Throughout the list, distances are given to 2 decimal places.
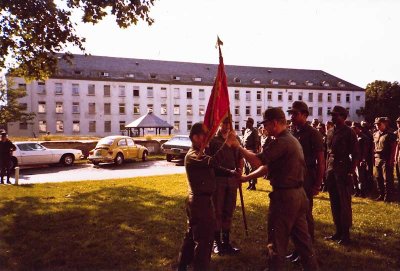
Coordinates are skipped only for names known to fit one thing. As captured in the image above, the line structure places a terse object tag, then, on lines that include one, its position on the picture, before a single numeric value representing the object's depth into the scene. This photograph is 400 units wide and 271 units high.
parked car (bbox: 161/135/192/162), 21.03
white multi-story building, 56.94
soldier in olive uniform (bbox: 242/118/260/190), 9.89
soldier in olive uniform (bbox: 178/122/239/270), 4.11
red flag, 4.35
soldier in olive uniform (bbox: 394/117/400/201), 8.82
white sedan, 17.83
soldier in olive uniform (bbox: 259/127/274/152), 13.26
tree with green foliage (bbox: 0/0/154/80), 10.08
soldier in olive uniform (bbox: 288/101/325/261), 5.33
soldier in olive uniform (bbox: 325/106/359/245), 5.80
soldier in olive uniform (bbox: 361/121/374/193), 10.21
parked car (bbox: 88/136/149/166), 19.41
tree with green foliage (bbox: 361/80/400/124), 69.81
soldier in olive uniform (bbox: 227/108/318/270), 3.96
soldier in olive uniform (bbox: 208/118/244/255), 5.48
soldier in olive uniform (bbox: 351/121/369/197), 9.90
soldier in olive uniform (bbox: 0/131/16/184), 12.98
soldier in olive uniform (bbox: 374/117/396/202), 9.05
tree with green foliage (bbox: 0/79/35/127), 49.00
